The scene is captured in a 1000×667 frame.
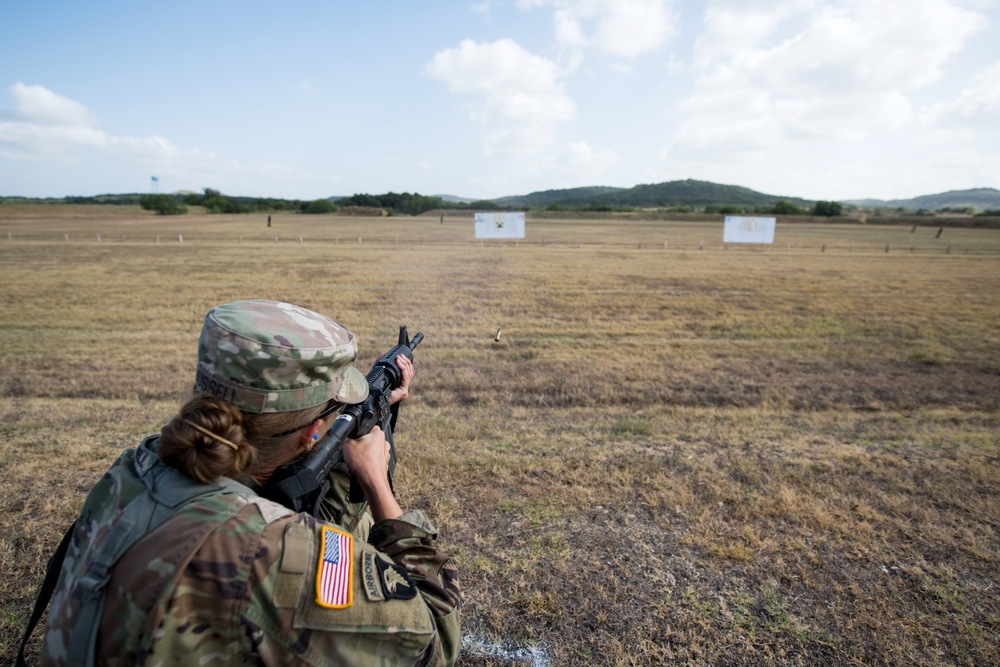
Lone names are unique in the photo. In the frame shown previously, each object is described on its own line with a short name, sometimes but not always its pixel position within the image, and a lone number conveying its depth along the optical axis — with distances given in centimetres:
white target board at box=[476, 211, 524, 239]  3500
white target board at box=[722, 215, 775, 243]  3644
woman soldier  104
